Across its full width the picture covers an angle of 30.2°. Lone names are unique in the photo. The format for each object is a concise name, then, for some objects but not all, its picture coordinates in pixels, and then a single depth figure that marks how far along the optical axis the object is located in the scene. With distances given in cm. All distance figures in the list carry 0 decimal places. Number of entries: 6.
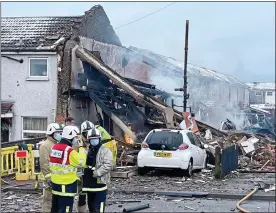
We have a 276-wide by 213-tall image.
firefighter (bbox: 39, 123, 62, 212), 854
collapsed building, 2119
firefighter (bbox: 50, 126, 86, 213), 786
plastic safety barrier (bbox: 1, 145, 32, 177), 1384
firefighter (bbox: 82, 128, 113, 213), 819
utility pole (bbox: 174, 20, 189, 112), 2217
